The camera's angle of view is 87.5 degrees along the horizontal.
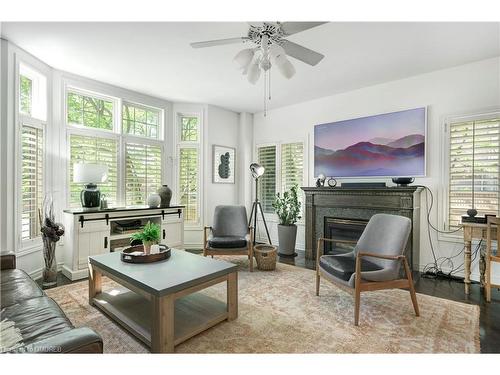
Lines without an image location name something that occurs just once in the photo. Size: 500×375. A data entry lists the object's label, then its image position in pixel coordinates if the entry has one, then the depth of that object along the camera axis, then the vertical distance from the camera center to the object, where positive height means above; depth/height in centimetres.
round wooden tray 247 -69
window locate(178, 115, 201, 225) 514 +16
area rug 195 -119
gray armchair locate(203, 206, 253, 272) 371 -77
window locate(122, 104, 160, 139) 449 +116
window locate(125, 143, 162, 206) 446 +24
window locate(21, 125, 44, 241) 322 +6
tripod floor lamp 484 +31
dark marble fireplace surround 354 -29
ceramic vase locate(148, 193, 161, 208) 431 -25
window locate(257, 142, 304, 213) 506 +34
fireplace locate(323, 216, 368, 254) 403 -71
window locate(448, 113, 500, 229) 319 +27
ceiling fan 209 +112
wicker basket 368 -103
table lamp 347 +8
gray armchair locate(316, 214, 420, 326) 234 -77
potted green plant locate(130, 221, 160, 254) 261 -52
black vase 453 -17
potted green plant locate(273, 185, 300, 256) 466 -60
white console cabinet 342 -68
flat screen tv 373 +65
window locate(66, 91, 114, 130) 390 +115
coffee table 187 -95
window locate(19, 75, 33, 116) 325 +114
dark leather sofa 114 -80
